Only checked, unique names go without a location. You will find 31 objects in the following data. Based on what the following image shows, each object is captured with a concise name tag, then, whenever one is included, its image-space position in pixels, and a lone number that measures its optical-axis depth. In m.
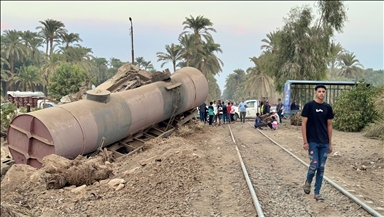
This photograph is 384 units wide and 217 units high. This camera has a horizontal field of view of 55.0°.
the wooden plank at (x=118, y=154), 10.71
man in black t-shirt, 5.61
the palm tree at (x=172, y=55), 41.67
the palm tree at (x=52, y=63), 44.31
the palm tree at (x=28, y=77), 50.94
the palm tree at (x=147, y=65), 76.31
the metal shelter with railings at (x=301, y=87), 21.31
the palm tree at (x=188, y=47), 39.12
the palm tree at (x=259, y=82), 47.50
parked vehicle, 27.19
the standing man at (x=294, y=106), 21.65
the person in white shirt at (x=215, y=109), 21.20
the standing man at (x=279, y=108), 20.73
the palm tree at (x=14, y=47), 50.83
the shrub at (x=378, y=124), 11.93
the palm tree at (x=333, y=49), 30.10
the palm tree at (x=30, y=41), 52.31
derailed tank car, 8.71
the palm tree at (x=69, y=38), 44.94
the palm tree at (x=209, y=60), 40.84
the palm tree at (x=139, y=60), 69.53
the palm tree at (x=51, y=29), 44.06
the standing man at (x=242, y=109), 21.61
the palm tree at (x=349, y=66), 51.22
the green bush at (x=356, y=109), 16.70
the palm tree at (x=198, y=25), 40.00
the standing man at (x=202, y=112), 20.05
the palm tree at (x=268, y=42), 39.88
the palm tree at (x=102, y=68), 73.31
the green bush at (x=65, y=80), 37.81
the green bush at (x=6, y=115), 22.64
